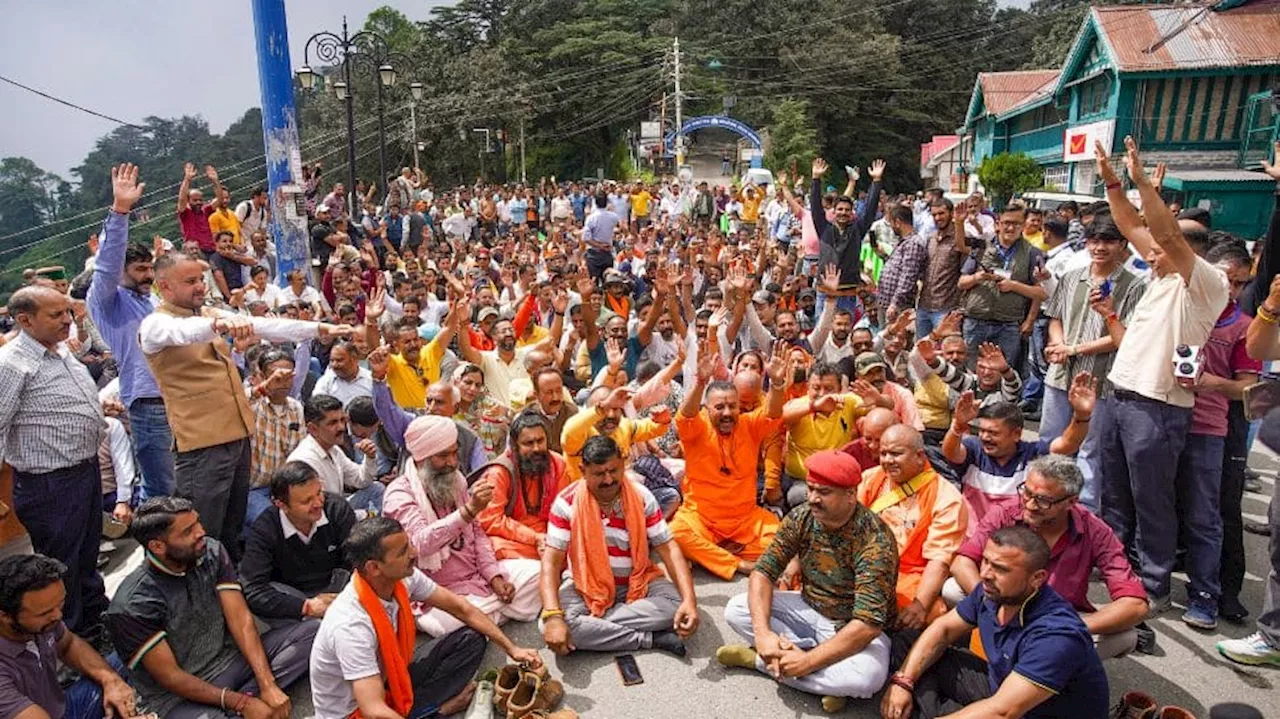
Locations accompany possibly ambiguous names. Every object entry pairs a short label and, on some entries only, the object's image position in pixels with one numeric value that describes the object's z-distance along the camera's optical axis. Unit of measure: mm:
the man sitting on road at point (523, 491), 4535
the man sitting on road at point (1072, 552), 3273
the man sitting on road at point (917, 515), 3795
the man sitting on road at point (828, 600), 3391
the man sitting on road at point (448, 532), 4164
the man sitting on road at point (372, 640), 3092
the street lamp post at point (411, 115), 16556
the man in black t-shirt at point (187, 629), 3270
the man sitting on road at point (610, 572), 3953
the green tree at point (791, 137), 34469
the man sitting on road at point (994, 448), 4016
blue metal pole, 7934
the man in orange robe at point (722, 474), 4707
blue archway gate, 29291
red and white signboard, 19688
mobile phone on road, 3750
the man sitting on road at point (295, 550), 3748
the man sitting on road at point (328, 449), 4465
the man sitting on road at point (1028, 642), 2748
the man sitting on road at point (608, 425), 4766
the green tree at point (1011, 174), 21734
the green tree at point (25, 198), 44625
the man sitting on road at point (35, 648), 2840
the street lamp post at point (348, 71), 14219
